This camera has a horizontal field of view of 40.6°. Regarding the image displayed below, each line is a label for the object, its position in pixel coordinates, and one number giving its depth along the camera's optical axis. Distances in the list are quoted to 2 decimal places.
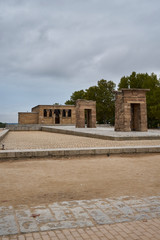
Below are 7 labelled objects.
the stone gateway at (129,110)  19.22
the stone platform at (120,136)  12.99
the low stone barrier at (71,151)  7.63
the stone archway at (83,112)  28.22
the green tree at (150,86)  32.22
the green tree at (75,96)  58.22
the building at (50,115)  45.09
